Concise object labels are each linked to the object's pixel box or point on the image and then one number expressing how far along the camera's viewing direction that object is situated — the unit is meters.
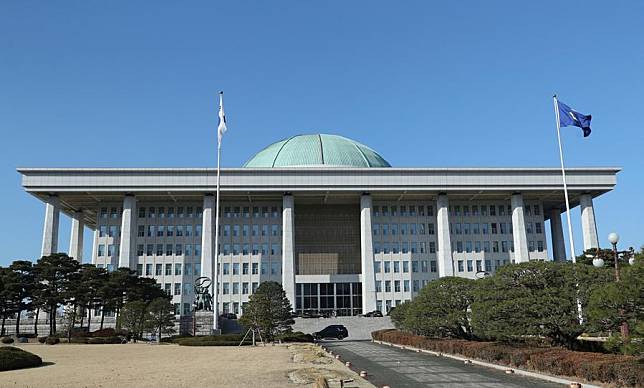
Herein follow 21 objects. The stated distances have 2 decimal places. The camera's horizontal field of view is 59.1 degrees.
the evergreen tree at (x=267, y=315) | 47.50
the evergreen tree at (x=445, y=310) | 37.16
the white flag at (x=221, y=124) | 56.06
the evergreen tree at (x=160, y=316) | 51.78
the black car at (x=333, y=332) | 63.67
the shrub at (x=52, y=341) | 49.31
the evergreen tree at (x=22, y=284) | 59.31
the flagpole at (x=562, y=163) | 45.91
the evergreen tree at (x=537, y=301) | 25.70
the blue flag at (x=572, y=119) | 43.22
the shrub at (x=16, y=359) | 24.80
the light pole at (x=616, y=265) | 18.01
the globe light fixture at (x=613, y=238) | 26.02
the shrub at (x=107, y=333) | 53.31
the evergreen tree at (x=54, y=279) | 59.34
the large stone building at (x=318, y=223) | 82.19
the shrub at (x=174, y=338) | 50.19
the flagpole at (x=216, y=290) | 56.38
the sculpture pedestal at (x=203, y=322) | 59.44
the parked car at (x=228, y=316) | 72.71
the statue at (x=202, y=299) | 62.78
